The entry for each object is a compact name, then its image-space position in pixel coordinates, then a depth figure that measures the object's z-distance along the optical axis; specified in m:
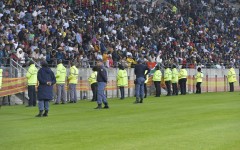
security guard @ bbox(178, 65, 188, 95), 38.00
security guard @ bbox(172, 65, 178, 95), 37.34
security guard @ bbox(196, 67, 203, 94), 39.47
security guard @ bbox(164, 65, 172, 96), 36.97
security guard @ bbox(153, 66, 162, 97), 35.56
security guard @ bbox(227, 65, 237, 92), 41.22
